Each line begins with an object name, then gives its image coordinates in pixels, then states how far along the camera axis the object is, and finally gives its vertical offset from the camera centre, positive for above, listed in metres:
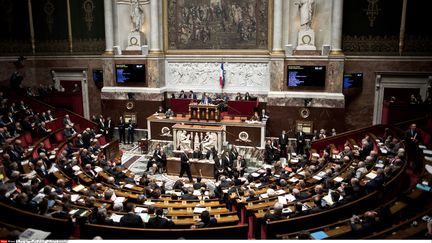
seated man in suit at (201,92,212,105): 19.61 -2.39
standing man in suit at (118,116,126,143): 20.64 -4.21
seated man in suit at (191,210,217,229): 8.07 -3.77
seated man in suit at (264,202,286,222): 8.40 -3.77
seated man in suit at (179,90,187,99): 21.57 -2.31
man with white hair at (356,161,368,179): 11.05 -3.58
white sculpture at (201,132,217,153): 17.39 -4.12
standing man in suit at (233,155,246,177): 14.82 -4.57
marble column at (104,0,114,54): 21.81 +1.86
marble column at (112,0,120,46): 22.08 +2.13
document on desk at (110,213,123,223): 8.39 -3.86
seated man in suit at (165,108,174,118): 20.18 -3.21
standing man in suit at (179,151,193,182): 14.88 -4.49
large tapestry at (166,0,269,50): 20.69 +2.00
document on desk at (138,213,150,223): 8.47 -3.87
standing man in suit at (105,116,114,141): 20.23 -4.08
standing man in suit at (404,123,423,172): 10.80 -2.88
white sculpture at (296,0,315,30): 19.16 +2.48
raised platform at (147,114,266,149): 18.62 -3.87
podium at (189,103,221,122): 18.94 -2.96
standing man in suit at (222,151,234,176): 15.09 -4.46
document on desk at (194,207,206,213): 9.32 -4.05
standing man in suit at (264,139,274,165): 16.78 -4.56
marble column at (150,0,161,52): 21.31 +1.89
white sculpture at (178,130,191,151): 17.50 -4.11
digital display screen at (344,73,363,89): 19.23 -1.20
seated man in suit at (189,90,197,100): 21.41 -2.34
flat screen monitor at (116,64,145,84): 21.78 -0.99
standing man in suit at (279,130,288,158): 17.62 -4.24
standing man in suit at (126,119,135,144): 20.58 -4.30
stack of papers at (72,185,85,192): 10.83 -4.08
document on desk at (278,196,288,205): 9.88 -4.02
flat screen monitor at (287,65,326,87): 19.23 -0.99
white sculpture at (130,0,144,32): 21.55 +2.59
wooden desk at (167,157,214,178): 15.11 -4.72
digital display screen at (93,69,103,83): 22.80 -1.17
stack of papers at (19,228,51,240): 6.62 -3.41
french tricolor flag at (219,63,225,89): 21.16 -1.12
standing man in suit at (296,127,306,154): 18.14 -4.27
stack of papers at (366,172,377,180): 10.71 -3.59
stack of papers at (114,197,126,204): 9.75 -4.04
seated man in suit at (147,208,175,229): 7.92 -3.73
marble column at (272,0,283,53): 19.80 +1.74
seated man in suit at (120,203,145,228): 7.89 -3.66
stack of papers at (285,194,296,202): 10.10 -4.03
